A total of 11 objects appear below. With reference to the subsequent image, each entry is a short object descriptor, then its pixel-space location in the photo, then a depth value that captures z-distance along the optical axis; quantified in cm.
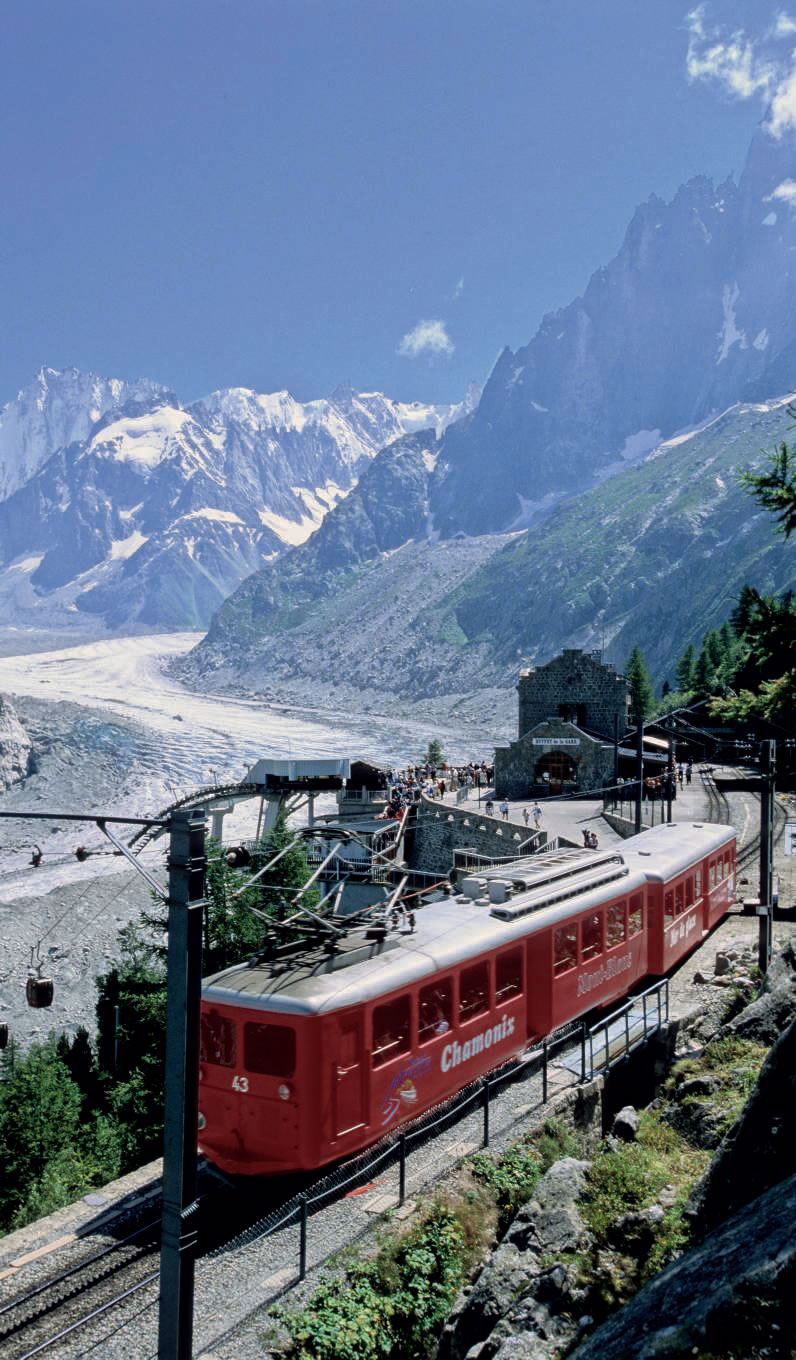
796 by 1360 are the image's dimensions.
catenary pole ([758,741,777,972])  1885
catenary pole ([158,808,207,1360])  781
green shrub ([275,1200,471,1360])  914
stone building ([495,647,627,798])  4616
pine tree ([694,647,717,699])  7564
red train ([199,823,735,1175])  1120
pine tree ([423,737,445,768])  7775
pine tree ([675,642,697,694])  8850
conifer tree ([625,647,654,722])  8531
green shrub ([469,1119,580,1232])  1180
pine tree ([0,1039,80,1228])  2358
